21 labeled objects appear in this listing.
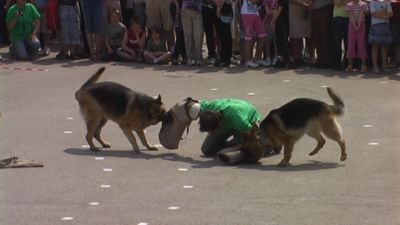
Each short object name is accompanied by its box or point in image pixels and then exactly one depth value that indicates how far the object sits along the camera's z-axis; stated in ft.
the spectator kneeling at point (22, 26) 62.34
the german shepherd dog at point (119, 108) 36.76
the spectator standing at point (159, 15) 60.49
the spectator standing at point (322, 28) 56.24
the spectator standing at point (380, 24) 54.08
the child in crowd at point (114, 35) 60.90
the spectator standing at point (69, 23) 62.18
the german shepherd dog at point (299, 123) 34.19
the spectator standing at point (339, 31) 55.26
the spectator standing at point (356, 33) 54.39
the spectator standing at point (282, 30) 57.00
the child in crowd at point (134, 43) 60.90
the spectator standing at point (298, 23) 56.54
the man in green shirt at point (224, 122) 35.06
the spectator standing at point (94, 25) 61.31
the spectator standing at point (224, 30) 57.62
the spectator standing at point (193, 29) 58.65
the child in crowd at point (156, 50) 60.23
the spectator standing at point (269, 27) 57.41
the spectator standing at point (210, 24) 58.54
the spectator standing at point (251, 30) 57.31
